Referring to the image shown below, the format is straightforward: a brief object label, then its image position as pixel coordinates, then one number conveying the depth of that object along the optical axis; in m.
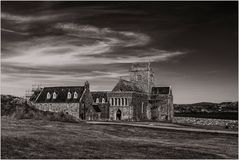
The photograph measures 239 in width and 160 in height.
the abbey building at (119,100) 70.19
